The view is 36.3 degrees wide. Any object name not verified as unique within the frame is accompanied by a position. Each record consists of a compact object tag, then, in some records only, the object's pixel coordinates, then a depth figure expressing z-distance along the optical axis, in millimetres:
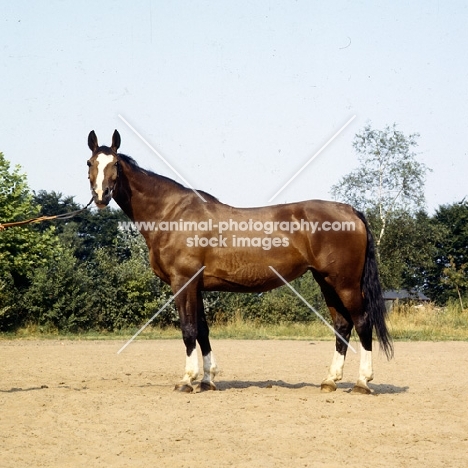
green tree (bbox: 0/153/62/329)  23266
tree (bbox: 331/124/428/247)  28953
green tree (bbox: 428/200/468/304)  41062
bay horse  8773
